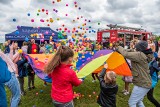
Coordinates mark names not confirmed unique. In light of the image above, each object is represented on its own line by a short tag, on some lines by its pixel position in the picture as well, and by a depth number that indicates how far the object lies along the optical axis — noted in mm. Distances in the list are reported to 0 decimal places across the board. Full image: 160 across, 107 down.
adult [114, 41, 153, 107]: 2248
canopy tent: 8193
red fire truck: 11221
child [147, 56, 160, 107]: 2763
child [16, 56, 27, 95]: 3286
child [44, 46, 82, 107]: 1695
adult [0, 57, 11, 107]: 1442
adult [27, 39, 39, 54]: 4788
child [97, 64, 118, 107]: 2109
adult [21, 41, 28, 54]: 3693
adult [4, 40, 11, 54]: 4632
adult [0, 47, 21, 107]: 2233
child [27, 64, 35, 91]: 3457
